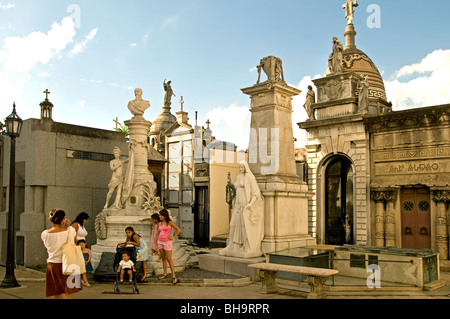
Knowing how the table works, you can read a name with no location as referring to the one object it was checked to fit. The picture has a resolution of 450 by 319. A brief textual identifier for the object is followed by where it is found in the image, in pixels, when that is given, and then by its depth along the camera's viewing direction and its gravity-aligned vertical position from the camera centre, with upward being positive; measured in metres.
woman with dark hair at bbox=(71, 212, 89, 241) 9.35 -0.74
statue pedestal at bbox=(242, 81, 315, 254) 10.42 +0.63
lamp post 9.32 -0.22
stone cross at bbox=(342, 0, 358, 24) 20.41 +8.69
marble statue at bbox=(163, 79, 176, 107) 25.16 +5.62
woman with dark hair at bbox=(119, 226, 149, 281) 8.93 -1.16
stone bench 7.65 -1.53
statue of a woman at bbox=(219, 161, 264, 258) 10.11 -0.61
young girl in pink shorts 9.56 -1.01
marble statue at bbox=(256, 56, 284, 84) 11.13 +3.18
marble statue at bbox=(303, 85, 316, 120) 17.27 +3.57
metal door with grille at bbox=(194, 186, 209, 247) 20.19 -1.14
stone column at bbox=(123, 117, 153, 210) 11.98 +0.88
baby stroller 8.57 -1.27
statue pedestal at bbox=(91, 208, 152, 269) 11.26 -1.00
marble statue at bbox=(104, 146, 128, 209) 12.16 +0.46
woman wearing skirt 6.32 -1.01
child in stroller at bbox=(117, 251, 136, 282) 8.60 -1.45
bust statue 12.40 +2.46
